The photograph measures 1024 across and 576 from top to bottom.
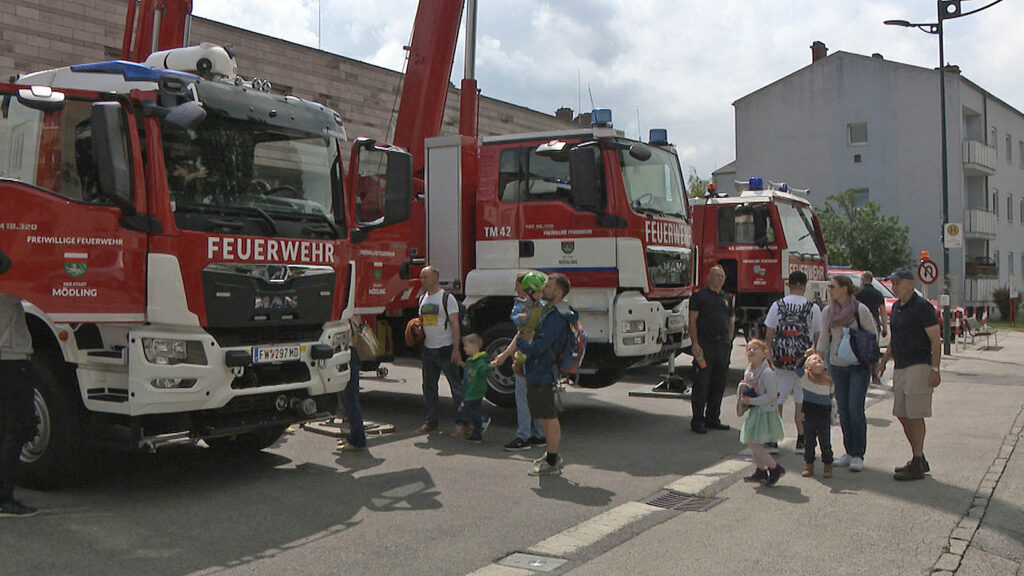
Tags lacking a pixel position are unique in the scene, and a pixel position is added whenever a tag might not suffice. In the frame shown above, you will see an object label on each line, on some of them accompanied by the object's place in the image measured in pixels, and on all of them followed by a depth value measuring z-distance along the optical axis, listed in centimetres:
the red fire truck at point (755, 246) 1488
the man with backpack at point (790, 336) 839
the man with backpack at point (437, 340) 960
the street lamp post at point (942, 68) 2081
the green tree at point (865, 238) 3544
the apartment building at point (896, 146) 4062
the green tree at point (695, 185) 4534
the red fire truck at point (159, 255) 641
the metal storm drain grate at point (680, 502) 673
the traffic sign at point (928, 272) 1995
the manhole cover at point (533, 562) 531
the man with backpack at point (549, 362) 779
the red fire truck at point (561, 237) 1016
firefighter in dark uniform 992
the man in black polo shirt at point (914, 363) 755
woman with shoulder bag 794
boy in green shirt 918
